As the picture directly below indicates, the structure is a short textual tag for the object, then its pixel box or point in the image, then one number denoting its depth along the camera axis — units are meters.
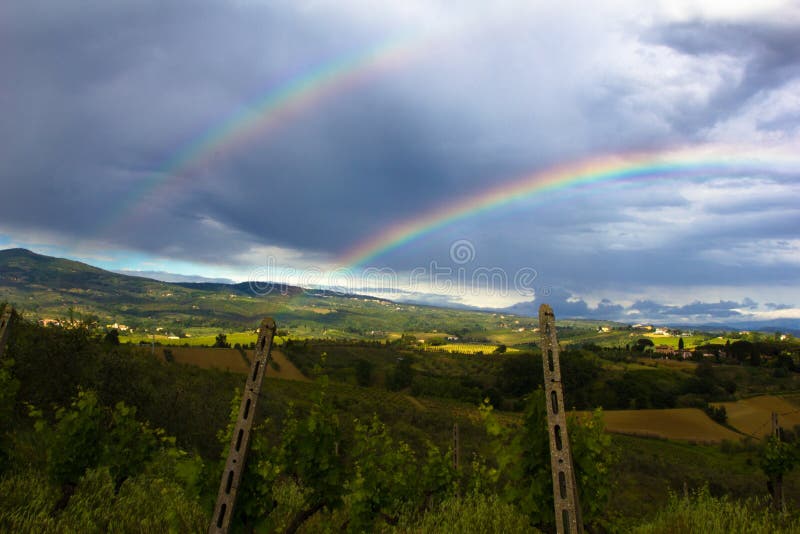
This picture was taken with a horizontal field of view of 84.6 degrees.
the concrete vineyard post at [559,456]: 5.05
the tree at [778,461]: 16.73
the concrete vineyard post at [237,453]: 5.17
